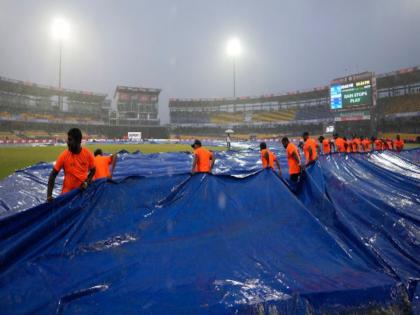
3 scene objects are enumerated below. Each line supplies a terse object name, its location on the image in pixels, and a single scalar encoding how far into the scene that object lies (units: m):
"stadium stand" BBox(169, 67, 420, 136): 38.97
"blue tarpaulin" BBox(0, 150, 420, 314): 2.57
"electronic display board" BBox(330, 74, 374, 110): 34.50
